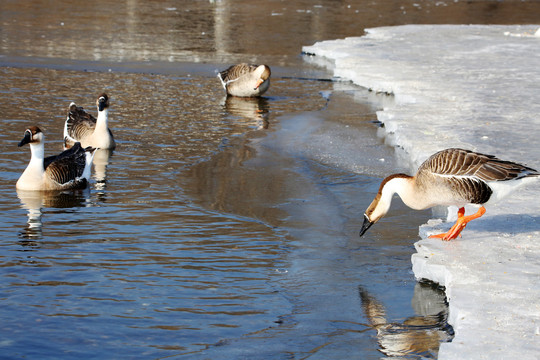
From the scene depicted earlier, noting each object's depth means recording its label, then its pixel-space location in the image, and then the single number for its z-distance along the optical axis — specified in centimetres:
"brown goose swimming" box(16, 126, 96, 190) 1962
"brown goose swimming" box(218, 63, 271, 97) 3294
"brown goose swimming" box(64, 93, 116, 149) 2352
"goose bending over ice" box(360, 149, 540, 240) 1442
